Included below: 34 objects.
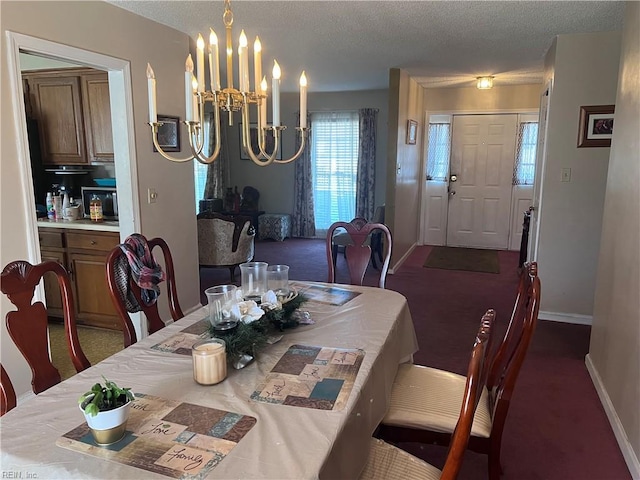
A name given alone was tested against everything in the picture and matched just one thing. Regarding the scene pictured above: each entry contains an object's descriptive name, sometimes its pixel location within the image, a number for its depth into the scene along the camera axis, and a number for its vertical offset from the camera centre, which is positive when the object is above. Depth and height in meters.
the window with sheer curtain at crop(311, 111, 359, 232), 7.30 +0.04
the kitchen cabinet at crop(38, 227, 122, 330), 3.46 -0.75
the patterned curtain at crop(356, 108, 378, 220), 7.06 +0.06
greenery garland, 1.47 -0.57
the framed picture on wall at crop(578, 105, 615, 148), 3.54 +0.33
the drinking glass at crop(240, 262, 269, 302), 1.92 -0.47
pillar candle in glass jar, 1.35 -0.59
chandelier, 1.55 +0.26
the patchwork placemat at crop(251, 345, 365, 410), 1.28 -0.65
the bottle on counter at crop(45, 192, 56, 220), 3.72 -0.33
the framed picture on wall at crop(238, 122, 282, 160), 7.22 +0.40
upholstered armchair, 4.78 -0.77
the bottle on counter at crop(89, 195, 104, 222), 3.61 -0.34
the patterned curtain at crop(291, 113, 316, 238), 7.48 -0.53
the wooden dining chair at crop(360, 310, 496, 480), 1.04 -0.70
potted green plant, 1.05 -0.57
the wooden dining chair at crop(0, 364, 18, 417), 1.32 -0.67
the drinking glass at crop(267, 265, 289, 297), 1.97 -0.48
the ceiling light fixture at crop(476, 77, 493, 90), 5.44 +1.03
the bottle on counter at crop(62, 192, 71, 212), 3.64 -0.29
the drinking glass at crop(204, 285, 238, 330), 1.55 -0.49
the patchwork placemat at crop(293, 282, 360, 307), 2.16 -0.63
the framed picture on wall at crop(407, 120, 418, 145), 5.65 +0.47
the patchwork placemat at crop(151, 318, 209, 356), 1.63 -0.65
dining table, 1.02 -0.66
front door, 6.52 -0.18
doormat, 5.66 -1.22
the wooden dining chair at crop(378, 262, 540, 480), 1.52 -0.91
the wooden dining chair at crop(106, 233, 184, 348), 1.87 -0.50
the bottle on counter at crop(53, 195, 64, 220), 3.72 -0.34
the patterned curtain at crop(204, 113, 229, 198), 7.71 -0.13
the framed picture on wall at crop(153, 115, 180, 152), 3.44 +0.26
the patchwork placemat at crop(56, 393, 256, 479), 1.02 -0.66
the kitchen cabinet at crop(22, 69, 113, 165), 3.59 +0.44
